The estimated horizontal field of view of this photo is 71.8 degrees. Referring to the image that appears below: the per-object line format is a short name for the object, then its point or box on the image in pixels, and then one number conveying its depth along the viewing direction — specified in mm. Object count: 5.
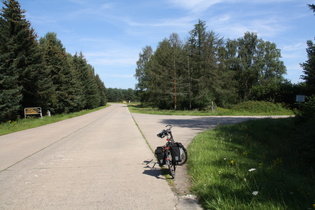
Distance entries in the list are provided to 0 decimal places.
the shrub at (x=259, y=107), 32328
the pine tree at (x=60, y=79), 28203
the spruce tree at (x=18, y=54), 17391
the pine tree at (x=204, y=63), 32406
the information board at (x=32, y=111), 20409
